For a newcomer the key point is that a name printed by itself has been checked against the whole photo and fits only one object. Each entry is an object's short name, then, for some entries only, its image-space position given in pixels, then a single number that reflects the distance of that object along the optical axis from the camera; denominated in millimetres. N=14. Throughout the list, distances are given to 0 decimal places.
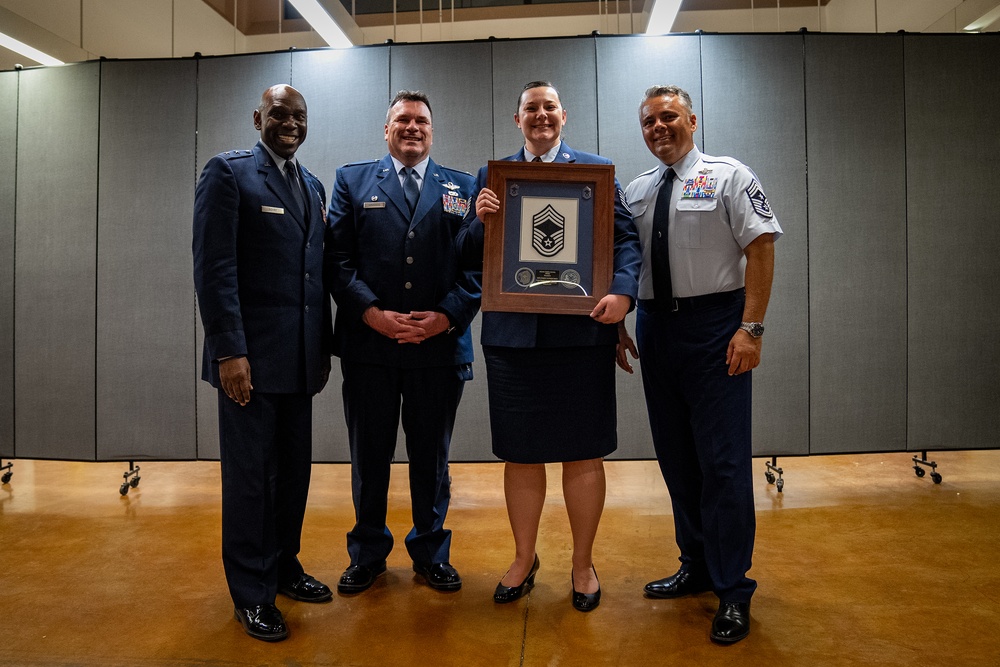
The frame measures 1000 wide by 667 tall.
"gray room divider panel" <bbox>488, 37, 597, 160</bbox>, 4180
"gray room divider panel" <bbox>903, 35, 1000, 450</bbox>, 4141
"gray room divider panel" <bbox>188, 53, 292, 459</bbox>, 4254
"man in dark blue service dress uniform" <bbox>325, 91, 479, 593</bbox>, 2510
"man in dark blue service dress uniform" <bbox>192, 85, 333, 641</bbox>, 2176
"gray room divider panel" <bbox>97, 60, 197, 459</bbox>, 4270
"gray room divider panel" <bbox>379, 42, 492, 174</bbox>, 4211
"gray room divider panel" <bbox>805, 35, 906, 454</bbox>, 4145
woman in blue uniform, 2293
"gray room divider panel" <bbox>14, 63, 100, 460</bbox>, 4293
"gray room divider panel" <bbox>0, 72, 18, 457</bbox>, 4355
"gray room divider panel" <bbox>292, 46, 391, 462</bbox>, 4250
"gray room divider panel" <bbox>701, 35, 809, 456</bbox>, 4137
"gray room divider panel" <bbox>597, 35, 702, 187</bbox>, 4148
